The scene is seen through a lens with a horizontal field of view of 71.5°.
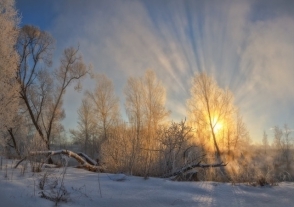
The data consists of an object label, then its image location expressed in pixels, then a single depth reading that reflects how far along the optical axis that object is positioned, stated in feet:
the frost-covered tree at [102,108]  82.75
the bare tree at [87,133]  96.61
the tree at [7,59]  28.46
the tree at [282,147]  90.99
